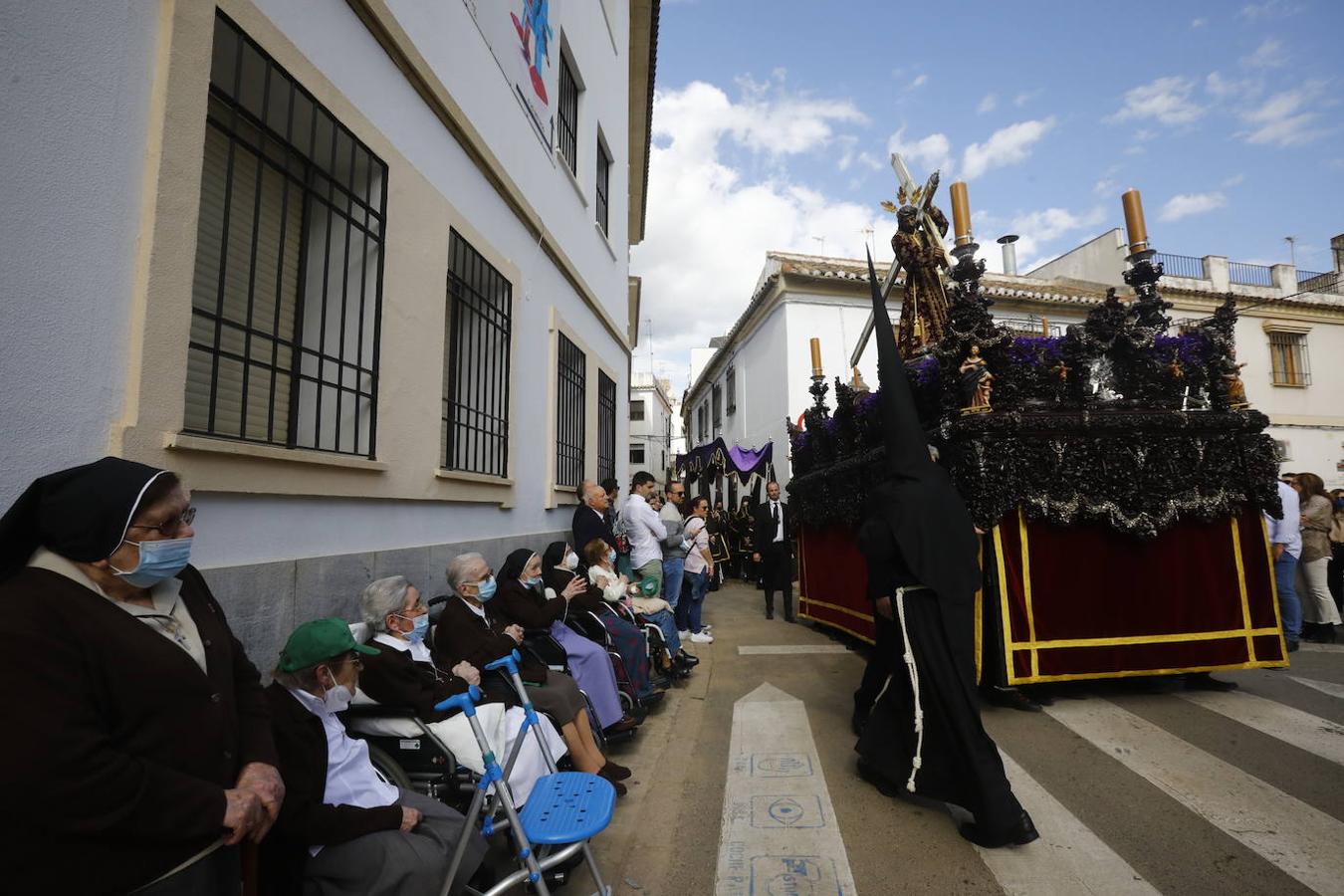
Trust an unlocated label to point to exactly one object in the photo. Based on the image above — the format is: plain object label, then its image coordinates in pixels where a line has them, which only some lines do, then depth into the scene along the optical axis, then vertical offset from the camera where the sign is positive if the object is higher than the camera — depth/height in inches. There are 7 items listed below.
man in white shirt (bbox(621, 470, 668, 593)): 251.9 -2.9
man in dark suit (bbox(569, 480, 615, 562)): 227.1 +2.5
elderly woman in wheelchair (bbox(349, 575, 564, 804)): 103.1 -26.7
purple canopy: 531.2 +57.4
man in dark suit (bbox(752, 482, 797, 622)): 346.3 -15.9
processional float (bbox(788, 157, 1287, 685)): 177.6 +10.8
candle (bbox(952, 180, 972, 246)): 195.9 +97.0
